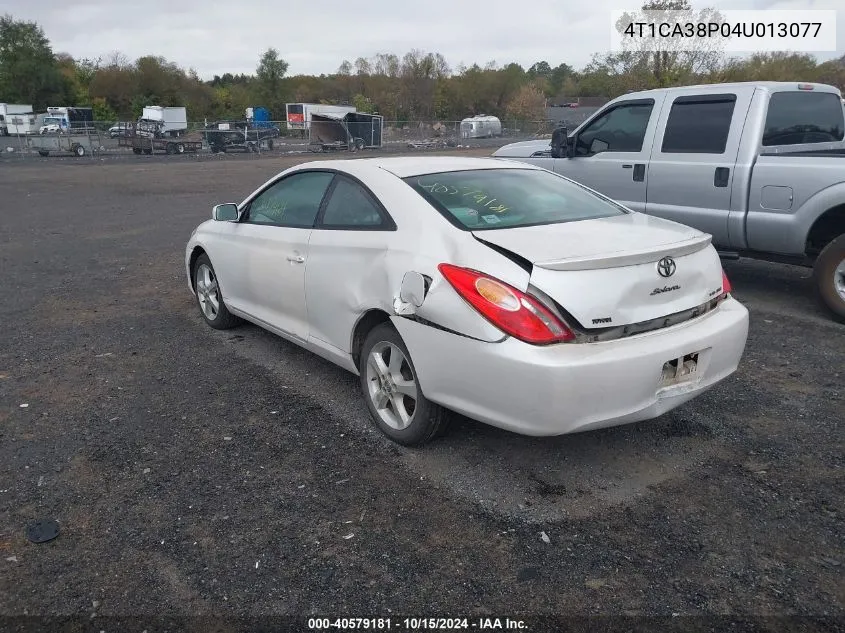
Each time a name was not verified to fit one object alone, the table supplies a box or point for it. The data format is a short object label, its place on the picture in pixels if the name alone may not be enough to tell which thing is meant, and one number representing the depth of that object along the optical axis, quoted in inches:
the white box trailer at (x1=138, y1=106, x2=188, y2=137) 2021.4
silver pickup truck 233.0
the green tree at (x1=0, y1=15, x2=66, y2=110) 2898.6
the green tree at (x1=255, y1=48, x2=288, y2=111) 3442.4
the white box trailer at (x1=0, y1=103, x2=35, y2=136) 1749.5
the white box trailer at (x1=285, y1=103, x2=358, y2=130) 2206.4
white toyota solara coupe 122.1
